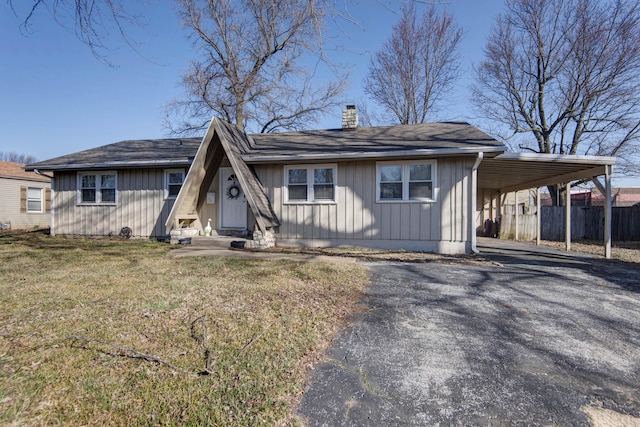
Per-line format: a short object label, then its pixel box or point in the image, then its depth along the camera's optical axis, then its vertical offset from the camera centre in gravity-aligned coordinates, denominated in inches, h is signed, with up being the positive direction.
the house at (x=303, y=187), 355.3 +30.1
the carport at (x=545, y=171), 338.6 +52.2
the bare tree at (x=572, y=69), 673.0 +318.1
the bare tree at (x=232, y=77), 756.0 +337.6
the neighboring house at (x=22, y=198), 663.8 +26.5
